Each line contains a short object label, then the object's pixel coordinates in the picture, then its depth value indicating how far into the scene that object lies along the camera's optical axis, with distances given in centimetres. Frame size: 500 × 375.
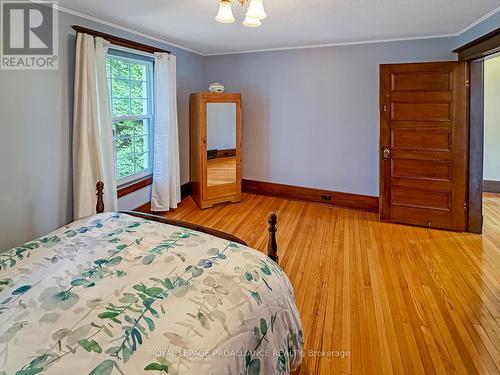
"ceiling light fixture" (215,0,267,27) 215
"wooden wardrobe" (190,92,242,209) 479
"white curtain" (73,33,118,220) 312
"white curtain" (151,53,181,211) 436
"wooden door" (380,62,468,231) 382
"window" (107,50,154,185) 391
